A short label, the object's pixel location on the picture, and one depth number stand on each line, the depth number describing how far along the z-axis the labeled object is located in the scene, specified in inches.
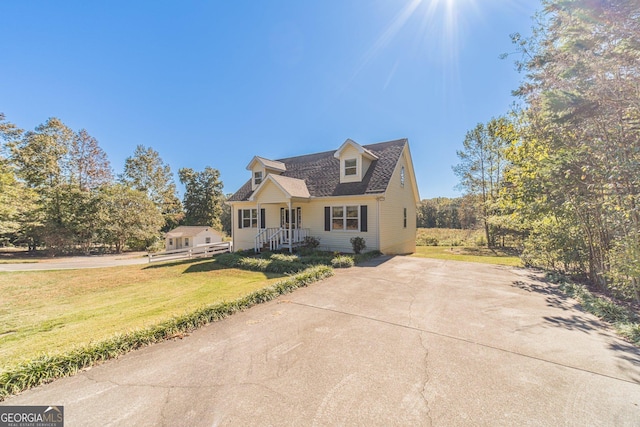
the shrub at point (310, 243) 542.6
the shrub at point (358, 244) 495.8
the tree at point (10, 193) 626.5
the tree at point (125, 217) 921.5
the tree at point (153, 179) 1222.3
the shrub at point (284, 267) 377.9
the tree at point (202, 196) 1584.6
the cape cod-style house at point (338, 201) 515.9
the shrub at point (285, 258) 433.4
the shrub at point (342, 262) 387.3
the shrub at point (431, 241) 1013.8
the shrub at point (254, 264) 424.8
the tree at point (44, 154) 880.3
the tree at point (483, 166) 903.4
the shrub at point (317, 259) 410.2
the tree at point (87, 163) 984.9
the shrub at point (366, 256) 428.9
